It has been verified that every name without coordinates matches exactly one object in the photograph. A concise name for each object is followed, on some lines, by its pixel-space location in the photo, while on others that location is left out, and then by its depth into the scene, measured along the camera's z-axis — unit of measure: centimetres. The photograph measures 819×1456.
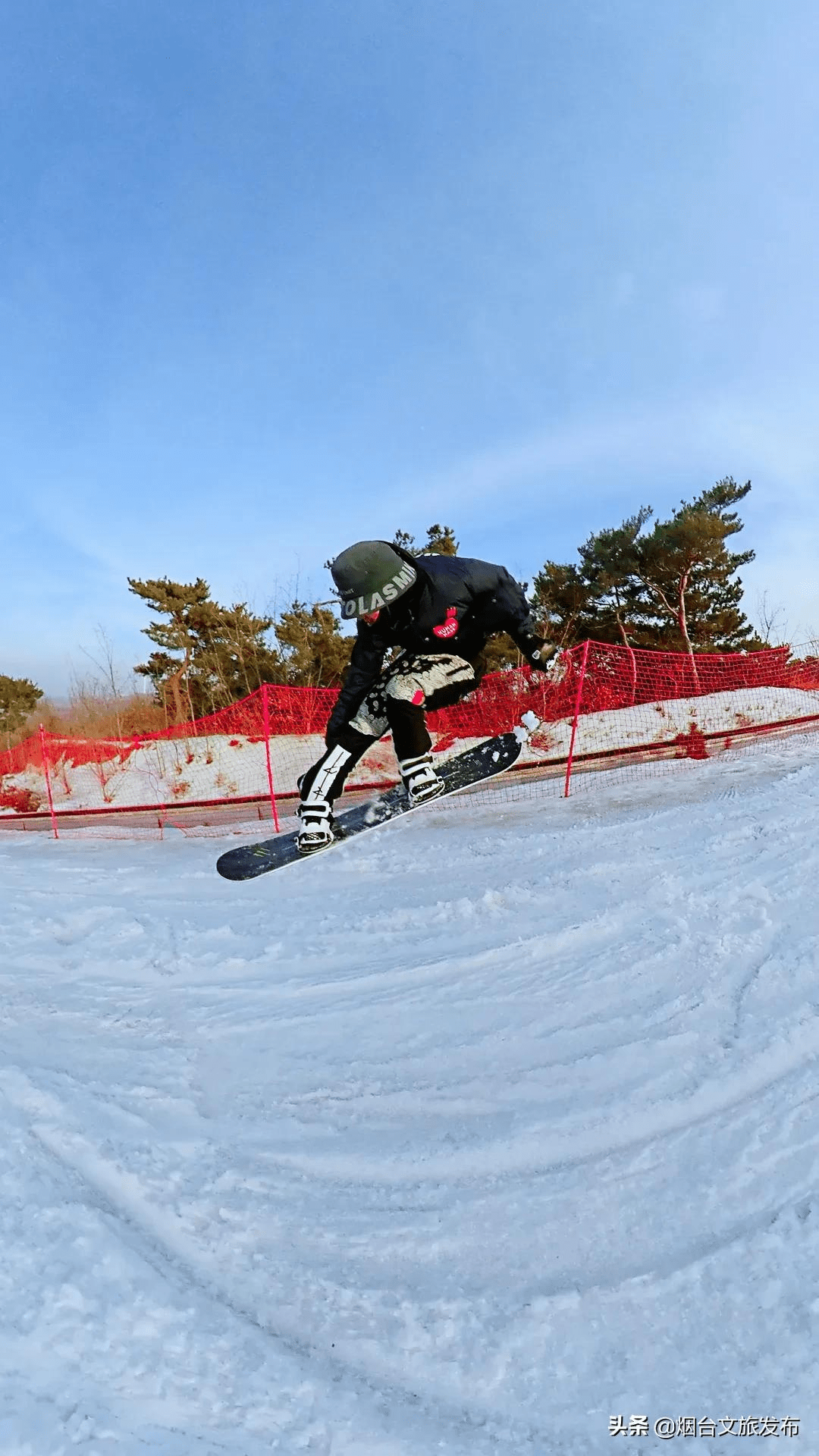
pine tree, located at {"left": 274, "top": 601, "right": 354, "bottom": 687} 1888
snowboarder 356
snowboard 452
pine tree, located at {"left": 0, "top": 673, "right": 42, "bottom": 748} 3031
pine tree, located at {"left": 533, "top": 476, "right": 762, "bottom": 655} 2289
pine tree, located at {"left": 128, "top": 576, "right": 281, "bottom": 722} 2002
